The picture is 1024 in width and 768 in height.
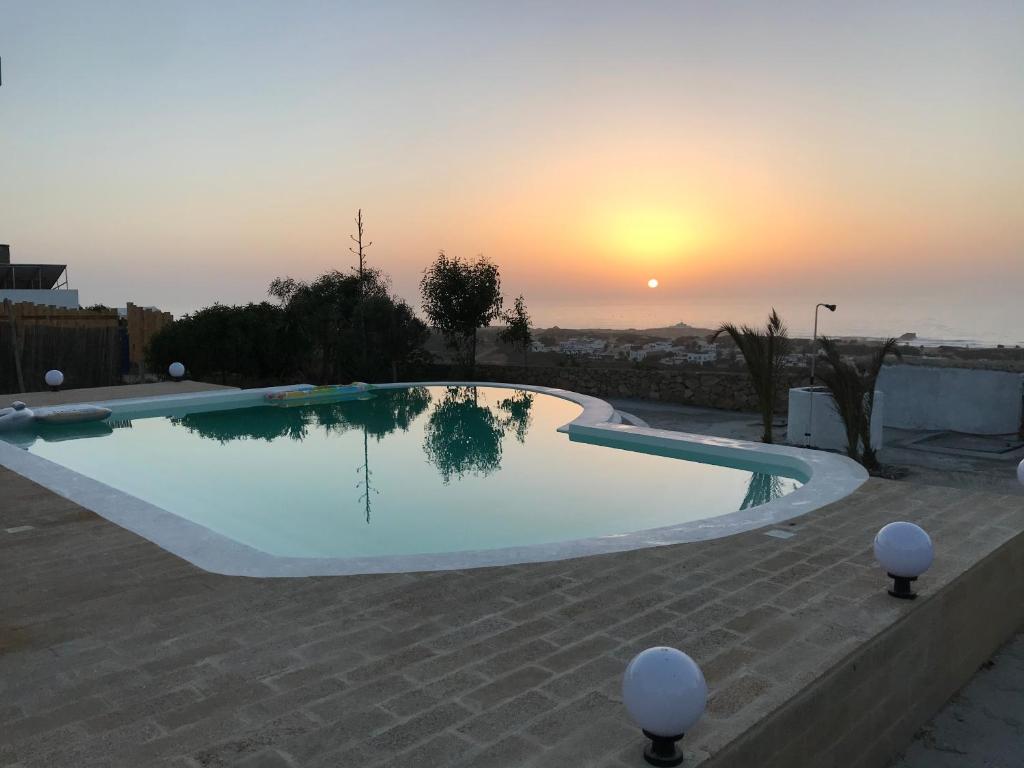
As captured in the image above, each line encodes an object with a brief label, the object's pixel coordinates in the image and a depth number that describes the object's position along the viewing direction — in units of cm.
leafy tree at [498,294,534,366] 1800
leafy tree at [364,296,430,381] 1680
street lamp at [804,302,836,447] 941
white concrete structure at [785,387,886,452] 935
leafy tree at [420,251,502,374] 1775
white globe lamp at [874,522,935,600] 315
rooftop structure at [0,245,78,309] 2370
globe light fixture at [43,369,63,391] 1191
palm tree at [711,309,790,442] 914
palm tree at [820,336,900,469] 813
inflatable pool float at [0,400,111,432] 930
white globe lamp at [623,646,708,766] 189
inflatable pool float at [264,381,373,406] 1212
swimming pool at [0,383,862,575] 454
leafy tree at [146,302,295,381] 1471
